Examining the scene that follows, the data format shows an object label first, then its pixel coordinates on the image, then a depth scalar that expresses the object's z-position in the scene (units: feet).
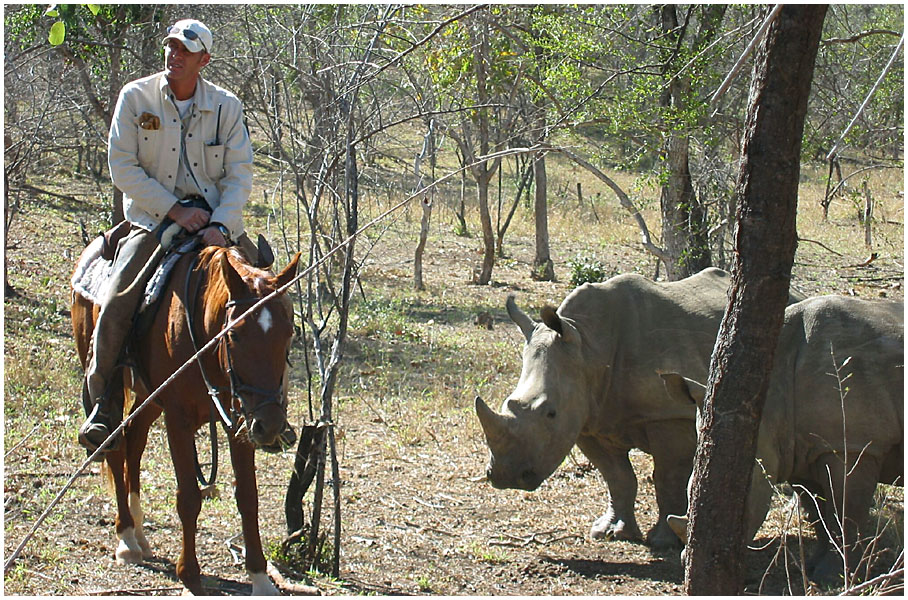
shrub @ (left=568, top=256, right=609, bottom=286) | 55.42
